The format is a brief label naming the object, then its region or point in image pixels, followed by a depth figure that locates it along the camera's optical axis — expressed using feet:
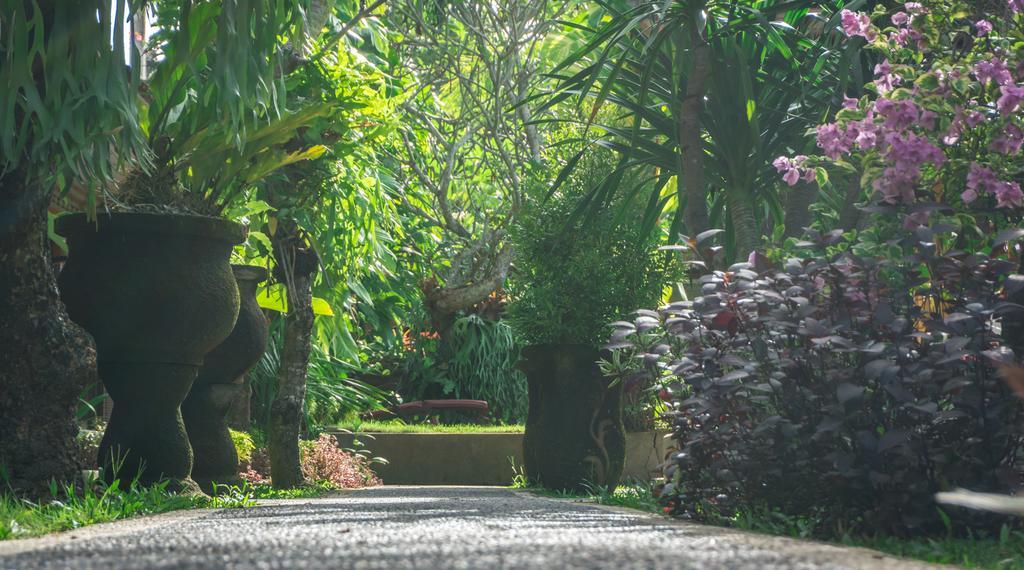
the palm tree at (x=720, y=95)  21.83
